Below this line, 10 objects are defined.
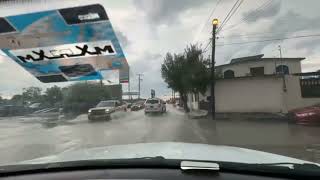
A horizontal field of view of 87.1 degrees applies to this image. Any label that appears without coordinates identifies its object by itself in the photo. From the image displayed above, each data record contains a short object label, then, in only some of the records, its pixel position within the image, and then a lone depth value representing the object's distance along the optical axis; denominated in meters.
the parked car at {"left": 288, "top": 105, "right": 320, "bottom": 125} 8.14
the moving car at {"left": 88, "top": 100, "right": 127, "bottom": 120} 10.42
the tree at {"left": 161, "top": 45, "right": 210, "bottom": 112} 12.22
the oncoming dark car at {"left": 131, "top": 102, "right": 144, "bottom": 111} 16.51
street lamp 9.65
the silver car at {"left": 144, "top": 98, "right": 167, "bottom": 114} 13.71
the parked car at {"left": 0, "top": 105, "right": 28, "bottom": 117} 11.89
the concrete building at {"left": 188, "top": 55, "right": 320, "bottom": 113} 10.86
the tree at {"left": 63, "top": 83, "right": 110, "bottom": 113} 9.83
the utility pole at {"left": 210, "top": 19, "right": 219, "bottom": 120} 10.54
